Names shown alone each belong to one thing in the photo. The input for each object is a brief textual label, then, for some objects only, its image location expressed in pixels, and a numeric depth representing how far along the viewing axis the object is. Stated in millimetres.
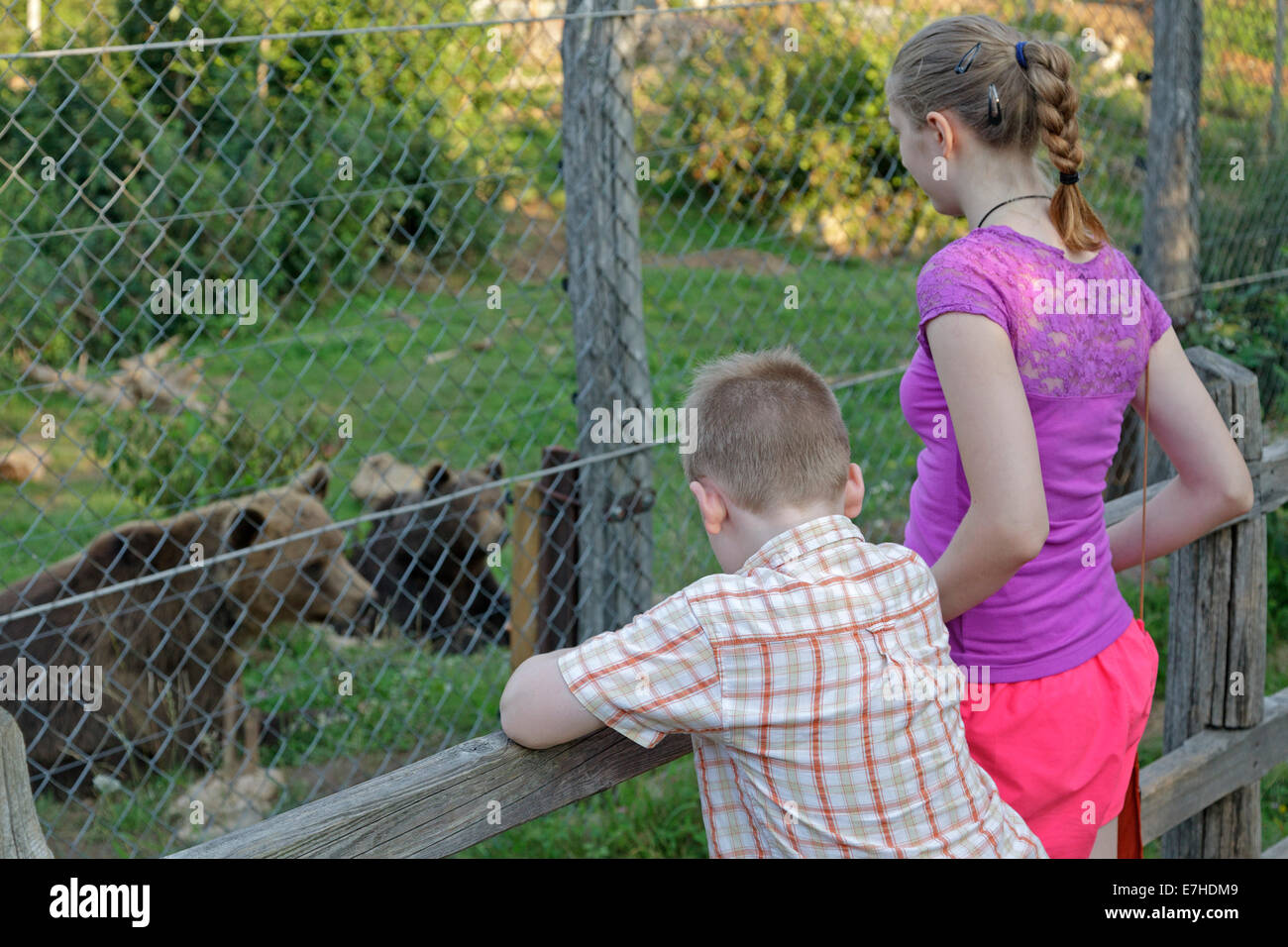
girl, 1631
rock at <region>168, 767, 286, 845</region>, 3627
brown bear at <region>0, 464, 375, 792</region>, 3789
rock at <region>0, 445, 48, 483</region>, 5586
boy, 1389
